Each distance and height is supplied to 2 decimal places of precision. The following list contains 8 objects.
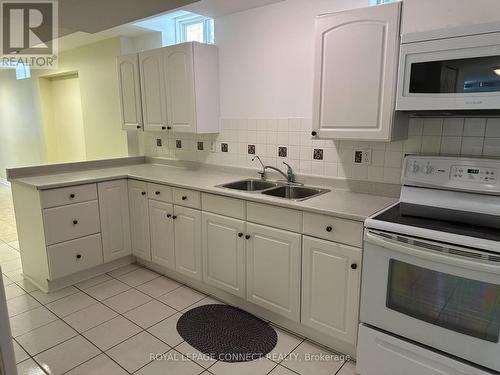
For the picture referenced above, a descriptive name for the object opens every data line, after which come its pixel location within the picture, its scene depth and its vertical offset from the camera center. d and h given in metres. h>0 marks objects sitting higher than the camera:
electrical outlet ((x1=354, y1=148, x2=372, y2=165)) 2.35 -0.24
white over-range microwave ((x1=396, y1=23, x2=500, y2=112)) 1.58 +0.25
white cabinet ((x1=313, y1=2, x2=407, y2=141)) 1.93 +0.28
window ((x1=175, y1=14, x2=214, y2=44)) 3.32 +0.93
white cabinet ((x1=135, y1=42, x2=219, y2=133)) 3.01 +0.33
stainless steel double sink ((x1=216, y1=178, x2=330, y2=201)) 2.59 -0.52
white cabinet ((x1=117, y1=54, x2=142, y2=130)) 3.45 +0.32
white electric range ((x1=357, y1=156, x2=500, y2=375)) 1.48 -0.71
